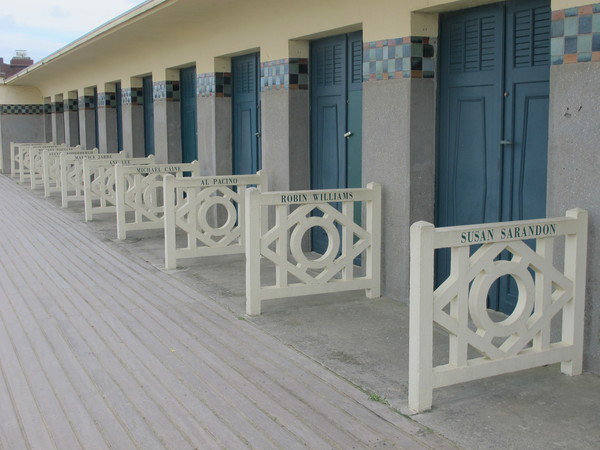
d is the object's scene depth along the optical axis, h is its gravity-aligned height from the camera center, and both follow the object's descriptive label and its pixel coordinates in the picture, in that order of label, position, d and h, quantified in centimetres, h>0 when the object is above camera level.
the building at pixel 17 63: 2944 +317
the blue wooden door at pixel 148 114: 1307 +52
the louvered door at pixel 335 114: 705 +28
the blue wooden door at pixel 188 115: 1097 +41
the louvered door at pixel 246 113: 905 +37
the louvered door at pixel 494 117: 499 +17
